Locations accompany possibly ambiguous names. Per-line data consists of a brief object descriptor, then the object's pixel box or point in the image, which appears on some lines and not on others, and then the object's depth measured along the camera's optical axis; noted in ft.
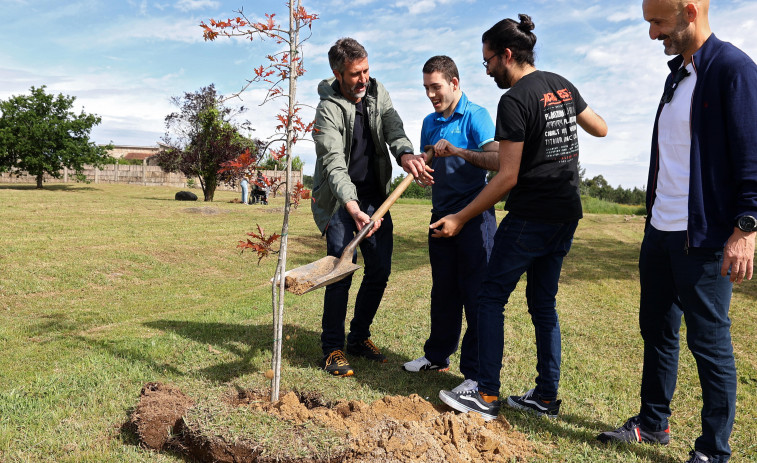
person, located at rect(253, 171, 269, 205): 77.00
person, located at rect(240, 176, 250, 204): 77.61
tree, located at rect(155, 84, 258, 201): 74.08
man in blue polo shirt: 11.43
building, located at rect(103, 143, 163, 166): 157.58
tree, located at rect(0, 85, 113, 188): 74.59
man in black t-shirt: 9.19
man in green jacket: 11.60
